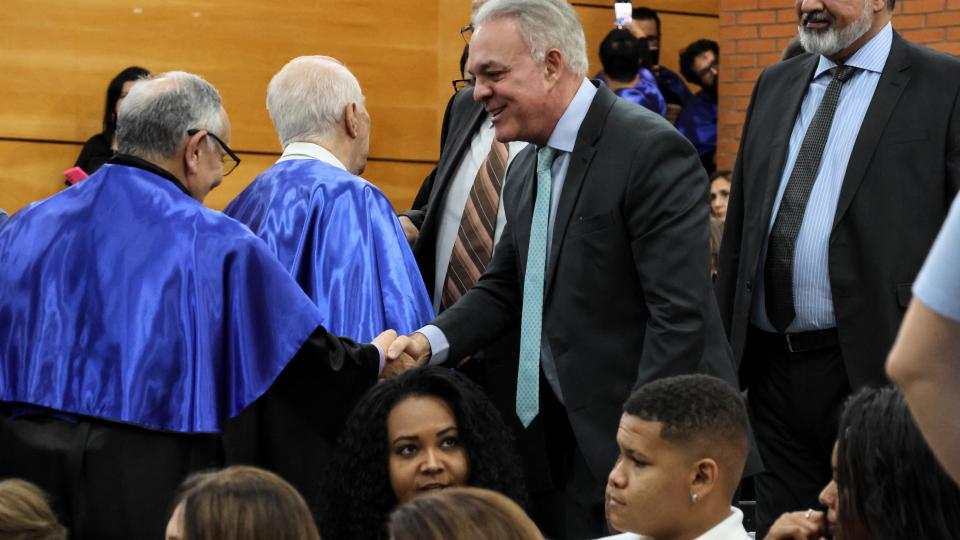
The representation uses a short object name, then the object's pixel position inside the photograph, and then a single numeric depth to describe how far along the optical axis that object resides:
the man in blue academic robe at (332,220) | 4.54
